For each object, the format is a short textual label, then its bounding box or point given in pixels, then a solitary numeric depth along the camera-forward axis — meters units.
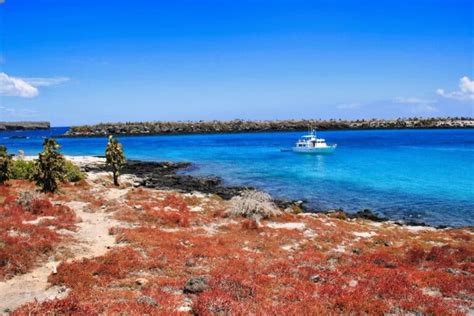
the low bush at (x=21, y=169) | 41.44
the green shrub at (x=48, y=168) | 32.25
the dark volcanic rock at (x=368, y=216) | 34.42
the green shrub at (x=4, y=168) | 35.28
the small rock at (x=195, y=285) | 13.20
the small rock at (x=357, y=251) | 20.48
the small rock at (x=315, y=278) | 15.14
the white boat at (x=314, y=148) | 100.44
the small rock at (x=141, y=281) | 13.99
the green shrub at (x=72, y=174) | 43.75
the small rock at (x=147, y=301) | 11.68
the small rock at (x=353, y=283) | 14.67
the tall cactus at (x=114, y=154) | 43.54
